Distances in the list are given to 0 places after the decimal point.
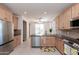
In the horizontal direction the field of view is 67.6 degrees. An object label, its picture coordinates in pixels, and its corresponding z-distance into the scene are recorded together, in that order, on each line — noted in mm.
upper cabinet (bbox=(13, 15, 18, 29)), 3706
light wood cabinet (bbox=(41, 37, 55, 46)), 3438
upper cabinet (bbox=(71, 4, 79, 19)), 1749
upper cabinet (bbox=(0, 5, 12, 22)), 1995
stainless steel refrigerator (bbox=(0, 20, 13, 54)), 1726
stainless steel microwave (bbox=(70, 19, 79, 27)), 1698
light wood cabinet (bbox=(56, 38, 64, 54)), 2411
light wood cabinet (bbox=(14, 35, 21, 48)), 3456
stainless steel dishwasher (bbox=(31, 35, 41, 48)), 3519
